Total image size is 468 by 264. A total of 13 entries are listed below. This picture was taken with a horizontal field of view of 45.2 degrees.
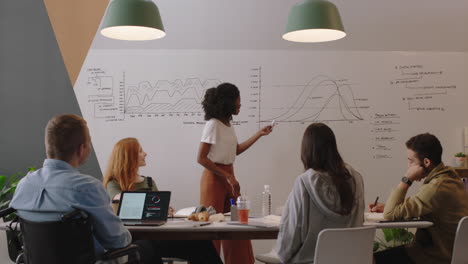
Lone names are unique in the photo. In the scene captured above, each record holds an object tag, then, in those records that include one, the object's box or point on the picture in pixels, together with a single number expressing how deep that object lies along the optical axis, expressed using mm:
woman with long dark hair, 2615
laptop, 3043
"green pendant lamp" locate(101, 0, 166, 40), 3338
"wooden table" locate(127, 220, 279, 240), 2850
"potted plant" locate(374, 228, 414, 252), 5059
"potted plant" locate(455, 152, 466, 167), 5164
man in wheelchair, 2318
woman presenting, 4055
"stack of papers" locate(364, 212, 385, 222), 3205
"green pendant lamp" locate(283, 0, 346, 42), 3406
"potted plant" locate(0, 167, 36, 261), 4984
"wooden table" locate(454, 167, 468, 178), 5012
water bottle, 4745
